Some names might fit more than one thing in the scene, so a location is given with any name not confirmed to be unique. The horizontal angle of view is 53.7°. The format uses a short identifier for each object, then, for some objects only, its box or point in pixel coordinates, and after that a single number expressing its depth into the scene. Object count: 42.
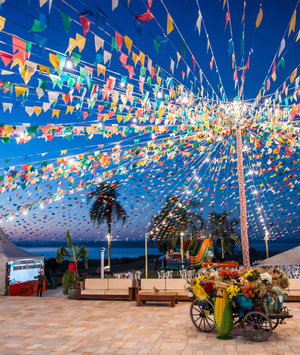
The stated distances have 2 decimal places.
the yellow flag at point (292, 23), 3.50
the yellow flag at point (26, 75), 4.23
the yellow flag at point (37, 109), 5.23
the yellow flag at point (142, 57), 4.67
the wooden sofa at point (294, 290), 8.66
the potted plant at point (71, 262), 11.17
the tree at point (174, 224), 22.56
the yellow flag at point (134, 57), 4.42
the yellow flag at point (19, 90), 4.60
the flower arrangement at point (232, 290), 5.41
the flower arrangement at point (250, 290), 5.36
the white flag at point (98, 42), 3.83
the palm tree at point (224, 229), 29.50
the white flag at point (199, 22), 3.77
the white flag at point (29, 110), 5.26
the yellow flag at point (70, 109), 5.81
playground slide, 16.89
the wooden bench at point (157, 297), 8.68
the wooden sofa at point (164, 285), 9.53
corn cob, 5.43
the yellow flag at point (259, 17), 3.35
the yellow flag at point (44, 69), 4.41
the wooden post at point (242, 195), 8.85
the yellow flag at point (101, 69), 4.58
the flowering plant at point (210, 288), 5.68
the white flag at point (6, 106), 5.03
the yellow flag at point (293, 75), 5.41
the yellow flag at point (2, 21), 3.44
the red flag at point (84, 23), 3.48
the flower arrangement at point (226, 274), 5.79
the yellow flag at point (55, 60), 4.04
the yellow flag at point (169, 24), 3.53
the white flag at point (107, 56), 4.29
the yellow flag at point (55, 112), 5.81
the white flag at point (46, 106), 5.00
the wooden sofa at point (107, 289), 9.82
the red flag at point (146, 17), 3.30
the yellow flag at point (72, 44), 3.77
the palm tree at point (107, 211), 21.06
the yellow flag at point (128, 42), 3.92
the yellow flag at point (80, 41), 3.80
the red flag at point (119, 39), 3.94
